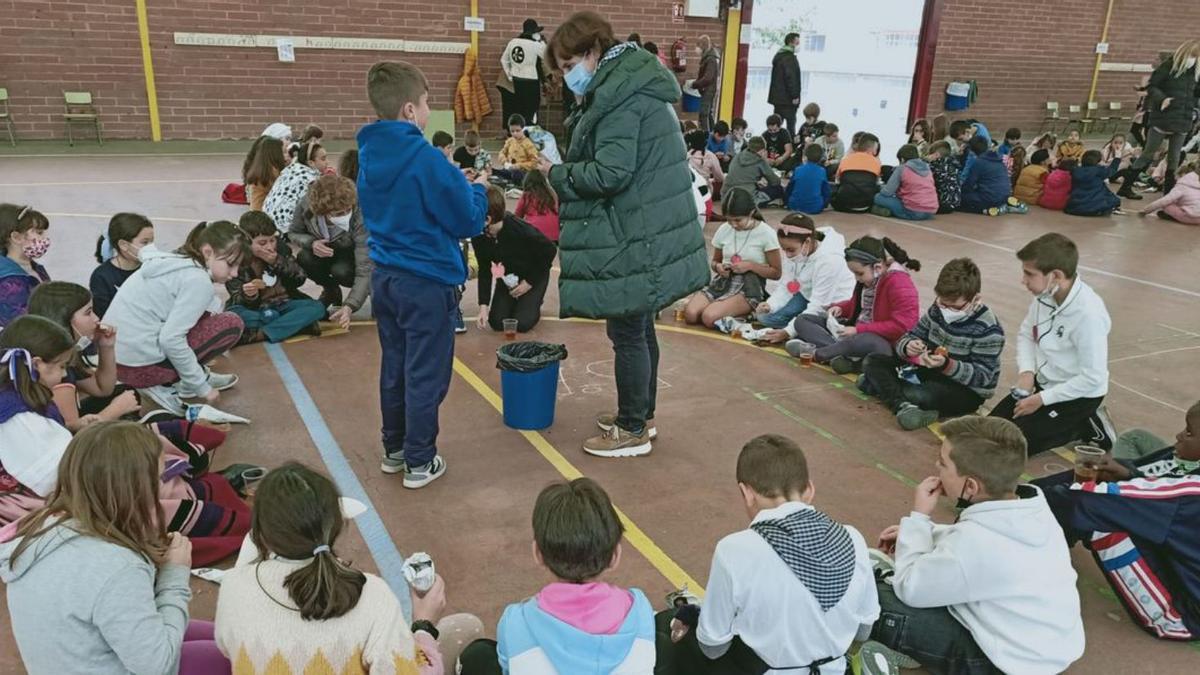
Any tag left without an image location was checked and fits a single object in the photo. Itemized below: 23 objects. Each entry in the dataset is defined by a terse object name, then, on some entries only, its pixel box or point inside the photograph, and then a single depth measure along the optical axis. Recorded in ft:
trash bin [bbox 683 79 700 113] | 50.26
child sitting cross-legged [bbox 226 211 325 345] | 18.52
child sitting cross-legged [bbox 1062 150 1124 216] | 36.52
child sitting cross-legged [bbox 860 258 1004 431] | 14.89
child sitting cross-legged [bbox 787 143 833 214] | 34.76
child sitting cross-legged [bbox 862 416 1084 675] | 8.19
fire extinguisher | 49.93
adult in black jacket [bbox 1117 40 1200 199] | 38.81
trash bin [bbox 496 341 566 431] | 14.14
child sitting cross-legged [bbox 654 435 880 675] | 7.18
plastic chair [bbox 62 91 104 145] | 38.63
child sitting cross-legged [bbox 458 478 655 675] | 6.56
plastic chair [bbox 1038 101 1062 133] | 61.57
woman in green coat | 11.62
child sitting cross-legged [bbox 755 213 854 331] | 18.52
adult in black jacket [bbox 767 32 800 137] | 45.91
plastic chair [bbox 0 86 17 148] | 37.37
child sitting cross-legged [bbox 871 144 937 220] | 34.63
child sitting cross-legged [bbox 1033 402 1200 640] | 9.34
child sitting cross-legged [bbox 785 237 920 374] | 16.93
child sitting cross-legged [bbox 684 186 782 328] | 20.35
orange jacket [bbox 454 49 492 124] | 45.47
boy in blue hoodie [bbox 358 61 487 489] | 11.21
